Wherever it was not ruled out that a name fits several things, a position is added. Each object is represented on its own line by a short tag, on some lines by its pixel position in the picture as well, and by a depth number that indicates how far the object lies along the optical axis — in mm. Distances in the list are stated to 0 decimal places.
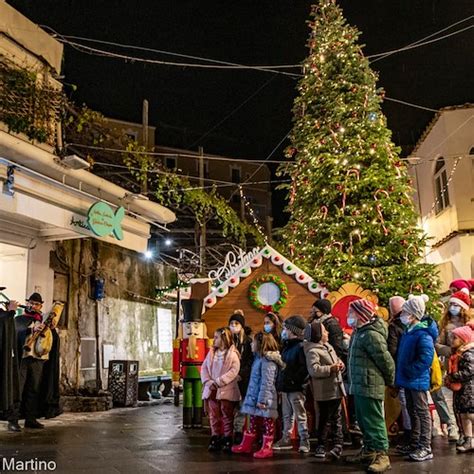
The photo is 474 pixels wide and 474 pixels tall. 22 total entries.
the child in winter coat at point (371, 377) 5824
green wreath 10258
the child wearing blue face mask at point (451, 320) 7394
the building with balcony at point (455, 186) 19386
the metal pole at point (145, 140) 13890
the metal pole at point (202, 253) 19344
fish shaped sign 11625
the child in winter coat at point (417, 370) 6219
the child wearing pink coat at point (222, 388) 7070
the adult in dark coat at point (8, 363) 7614
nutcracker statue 9359
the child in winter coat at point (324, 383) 6570
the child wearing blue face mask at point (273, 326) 7645
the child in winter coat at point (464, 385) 6613
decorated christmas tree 10977
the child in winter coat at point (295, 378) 6988
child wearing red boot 6734
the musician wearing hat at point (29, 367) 9219
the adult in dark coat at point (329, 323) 7477
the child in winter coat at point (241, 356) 7741
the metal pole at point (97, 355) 13188
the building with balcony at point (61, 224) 10422
